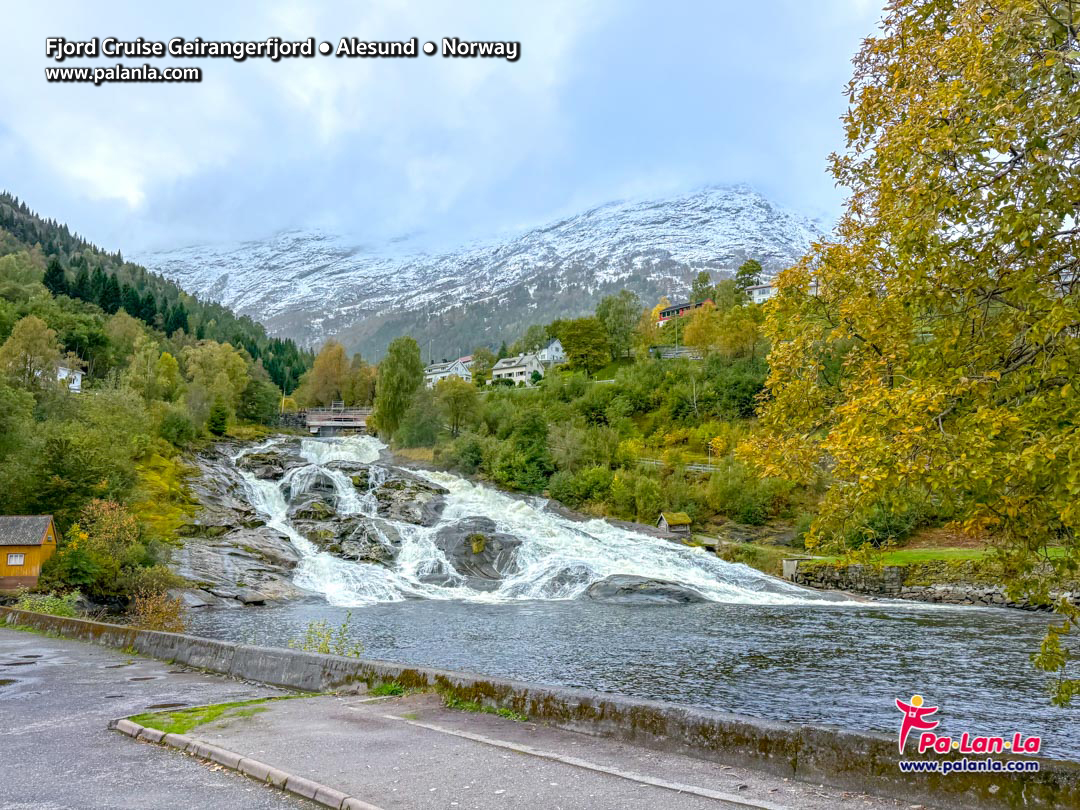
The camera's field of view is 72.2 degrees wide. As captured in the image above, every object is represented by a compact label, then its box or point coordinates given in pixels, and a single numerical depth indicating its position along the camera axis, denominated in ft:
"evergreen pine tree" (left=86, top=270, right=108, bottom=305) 366.43
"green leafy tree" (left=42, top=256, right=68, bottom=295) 356.65
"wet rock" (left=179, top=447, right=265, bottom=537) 140.36
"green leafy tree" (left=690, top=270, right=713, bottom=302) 432.74
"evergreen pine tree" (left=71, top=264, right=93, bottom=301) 363.76
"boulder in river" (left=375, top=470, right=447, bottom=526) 156.04
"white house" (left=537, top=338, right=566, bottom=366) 453.99
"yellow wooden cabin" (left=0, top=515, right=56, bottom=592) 100.99
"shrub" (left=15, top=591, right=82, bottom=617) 80.89
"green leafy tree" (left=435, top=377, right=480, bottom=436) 251.19
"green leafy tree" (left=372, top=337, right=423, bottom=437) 269.03
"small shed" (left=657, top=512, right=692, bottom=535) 169.68
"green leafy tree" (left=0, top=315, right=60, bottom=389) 206.30
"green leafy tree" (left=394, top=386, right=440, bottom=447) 251.39
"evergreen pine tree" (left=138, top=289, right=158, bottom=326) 389.19
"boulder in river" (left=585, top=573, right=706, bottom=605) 110.11
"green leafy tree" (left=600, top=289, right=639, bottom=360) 363.15
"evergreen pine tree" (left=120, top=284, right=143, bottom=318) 380.78
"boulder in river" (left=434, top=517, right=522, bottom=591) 128.06
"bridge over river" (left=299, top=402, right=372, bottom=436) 368.89
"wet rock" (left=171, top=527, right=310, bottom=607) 108.17
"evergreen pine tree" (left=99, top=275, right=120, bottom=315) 369.09
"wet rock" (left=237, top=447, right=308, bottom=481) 188.75
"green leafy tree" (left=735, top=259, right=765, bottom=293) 389.39
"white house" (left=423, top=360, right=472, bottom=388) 497.95
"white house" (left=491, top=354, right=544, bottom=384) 427.74
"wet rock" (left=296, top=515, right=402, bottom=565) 134.51
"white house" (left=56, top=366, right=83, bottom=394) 258.06
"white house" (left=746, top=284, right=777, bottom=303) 397.29
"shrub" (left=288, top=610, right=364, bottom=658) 51.20
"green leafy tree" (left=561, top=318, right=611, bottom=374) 343.46
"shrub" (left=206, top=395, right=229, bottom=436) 266.98
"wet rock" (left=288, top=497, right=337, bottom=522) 154.20
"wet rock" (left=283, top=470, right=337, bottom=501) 170.60
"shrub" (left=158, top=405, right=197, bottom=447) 210.59
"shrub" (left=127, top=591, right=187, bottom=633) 72.38
